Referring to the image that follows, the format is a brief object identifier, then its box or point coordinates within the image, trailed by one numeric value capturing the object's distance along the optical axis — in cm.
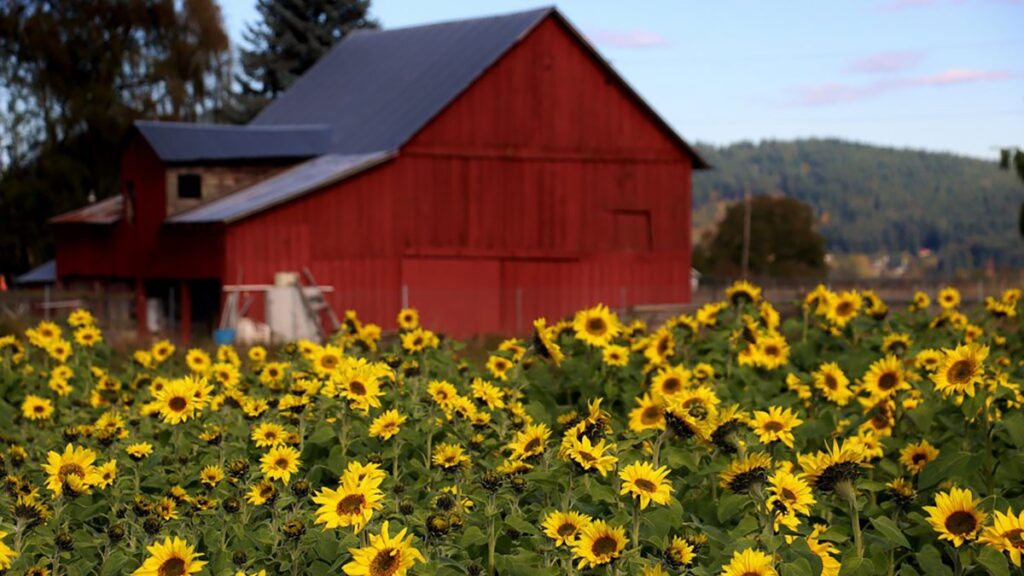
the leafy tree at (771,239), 10656
